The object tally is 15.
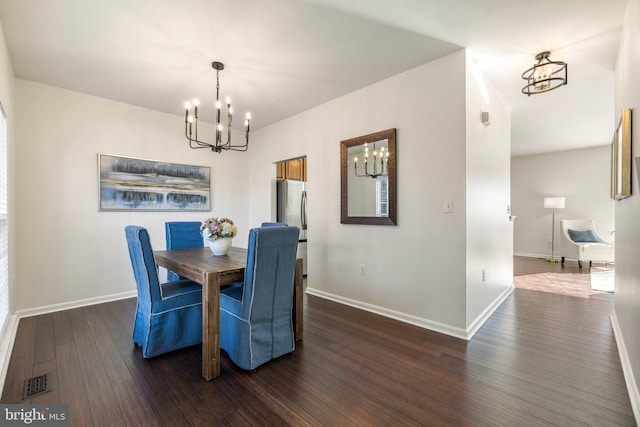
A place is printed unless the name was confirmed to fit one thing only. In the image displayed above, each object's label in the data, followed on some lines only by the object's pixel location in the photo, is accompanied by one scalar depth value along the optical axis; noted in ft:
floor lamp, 21.35
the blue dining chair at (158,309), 7.07
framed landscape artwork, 12.12
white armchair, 19.45
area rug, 13.49
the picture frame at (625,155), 6.16
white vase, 8.79
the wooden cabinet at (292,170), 16.53
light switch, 8.84
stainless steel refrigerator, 16.25
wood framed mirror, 10.21
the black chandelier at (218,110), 8.04
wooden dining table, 6.49
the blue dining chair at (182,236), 10.91
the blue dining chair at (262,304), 6.70
